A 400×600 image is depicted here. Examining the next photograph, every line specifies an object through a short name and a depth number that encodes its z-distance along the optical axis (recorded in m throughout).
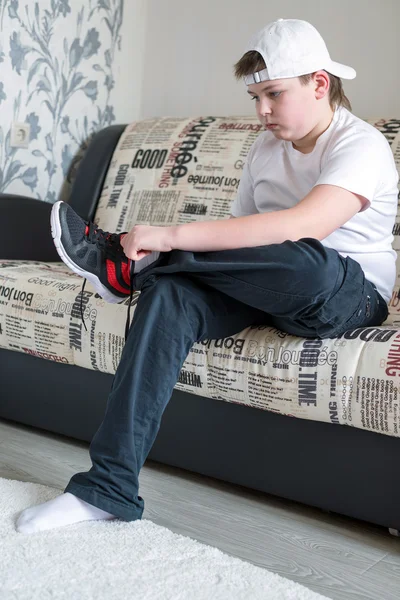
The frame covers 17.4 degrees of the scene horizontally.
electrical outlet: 3.79
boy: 2.45
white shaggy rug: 2.22
